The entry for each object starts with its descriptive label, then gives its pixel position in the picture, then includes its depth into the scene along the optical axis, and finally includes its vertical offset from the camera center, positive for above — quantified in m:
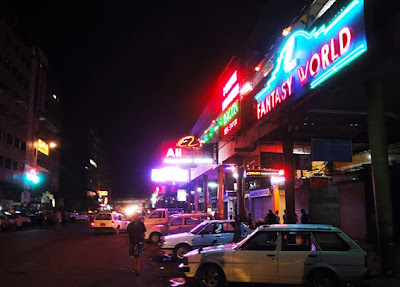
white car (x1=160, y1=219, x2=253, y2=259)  14.36 -0.99
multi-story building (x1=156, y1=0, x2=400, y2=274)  9.94 +3.61
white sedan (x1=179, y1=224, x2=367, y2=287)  8.50 -1.08
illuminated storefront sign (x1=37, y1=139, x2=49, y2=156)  61.44 +10.71
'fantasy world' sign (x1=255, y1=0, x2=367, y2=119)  9.56 +4.51
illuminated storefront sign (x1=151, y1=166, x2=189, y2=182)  38.19 +3.68
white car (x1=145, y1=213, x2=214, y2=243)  19.20 -0.53
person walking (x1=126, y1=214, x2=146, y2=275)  11.62 -0.84
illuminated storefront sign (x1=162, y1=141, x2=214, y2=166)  27.55 +4.13
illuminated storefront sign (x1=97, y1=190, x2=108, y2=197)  133.12 +6.65
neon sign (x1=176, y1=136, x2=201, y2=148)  27.70 +4.94
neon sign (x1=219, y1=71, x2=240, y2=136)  20.00 +5.66
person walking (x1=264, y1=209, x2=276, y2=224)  19.81 -0.36
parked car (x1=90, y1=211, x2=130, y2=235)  29.05 -0.78
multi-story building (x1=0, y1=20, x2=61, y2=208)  46.84 +12.43
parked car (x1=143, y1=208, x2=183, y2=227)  23.52 -0.34
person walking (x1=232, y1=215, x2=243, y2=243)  13.92 -0.68
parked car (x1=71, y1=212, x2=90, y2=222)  53.56 -0.70
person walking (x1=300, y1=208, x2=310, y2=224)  17.30 -0.33
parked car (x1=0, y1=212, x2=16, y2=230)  31.34 -0.86
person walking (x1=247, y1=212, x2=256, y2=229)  21.06 -0.66
